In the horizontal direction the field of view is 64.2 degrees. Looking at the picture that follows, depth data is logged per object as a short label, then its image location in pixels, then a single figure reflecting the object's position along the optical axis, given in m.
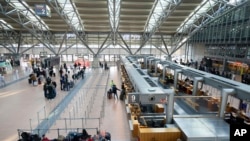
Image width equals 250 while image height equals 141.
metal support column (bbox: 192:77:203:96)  11.07
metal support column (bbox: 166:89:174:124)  7.71
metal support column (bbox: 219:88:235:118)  8.03
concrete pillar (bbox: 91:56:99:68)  34.39
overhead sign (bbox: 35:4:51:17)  16.62
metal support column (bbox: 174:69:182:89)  14.73
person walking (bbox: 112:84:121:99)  14.71
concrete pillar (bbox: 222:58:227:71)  26.53
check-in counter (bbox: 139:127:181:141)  6.77
